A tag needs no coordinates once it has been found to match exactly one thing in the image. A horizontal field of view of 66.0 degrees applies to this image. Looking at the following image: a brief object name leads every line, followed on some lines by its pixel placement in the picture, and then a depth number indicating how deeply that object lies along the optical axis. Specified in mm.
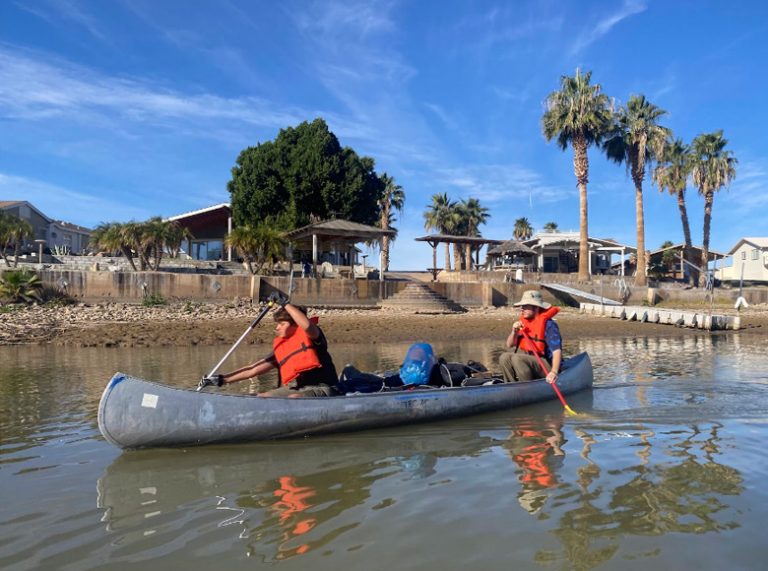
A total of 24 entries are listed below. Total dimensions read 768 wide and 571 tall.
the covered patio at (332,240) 29750
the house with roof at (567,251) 43094
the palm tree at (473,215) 52250
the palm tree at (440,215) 51750
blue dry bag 8188
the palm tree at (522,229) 66062
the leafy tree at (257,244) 27406
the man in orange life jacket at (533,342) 8641
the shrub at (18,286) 21031
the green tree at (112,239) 27328
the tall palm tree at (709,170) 41312
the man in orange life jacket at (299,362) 6754
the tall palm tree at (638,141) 37469
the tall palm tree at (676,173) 41812
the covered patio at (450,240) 35500
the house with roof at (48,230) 39469
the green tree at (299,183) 36344
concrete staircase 26609
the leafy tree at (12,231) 28922
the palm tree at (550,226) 67075
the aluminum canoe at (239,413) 5934
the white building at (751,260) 48034
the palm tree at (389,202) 48744
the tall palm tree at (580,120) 36906
